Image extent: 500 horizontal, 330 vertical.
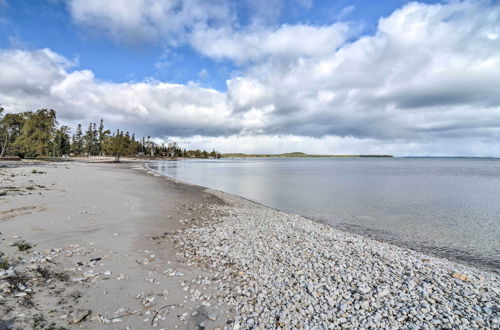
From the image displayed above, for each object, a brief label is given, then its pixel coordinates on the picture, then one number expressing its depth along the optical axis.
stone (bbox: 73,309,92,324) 5.43
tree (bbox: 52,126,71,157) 121.00
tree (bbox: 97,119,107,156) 153.12
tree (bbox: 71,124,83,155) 160.88
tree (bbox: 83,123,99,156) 152.25
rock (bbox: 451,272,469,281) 8.49
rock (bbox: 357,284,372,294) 7.12
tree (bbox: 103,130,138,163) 114.69
